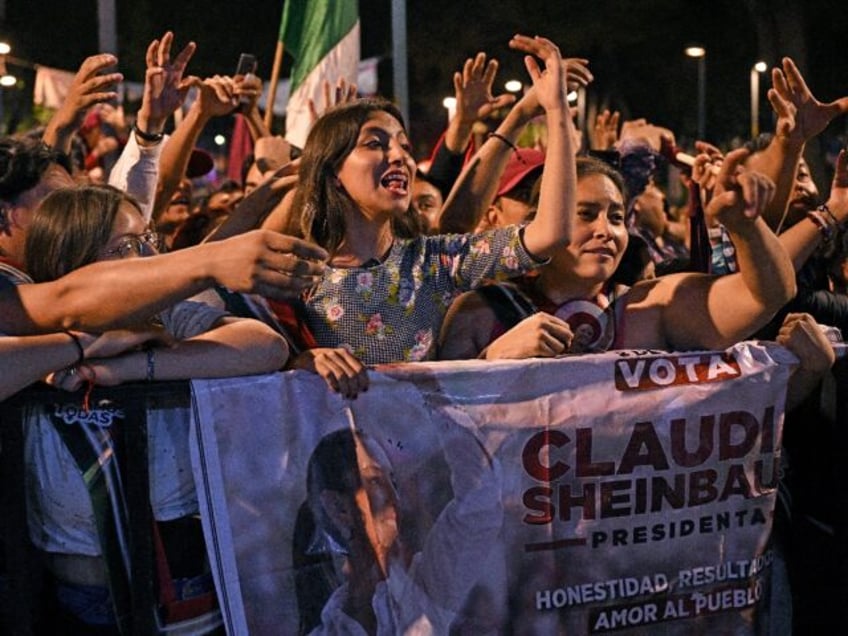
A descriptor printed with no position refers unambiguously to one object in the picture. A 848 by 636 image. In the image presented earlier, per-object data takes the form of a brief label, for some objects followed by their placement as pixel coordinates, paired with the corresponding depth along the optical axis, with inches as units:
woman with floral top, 161.5
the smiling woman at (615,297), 154.5
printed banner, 134.0
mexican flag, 343.6
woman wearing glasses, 129.8
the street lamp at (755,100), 1342.3
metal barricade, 127.4
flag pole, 327.3
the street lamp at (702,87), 1178.3
